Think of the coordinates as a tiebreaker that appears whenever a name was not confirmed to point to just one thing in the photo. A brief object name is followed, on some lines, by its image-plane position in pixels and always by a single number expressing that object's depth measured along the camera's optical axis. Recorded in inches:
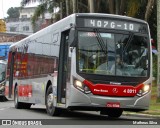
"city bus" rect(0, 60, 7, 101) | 1332.4
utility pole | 946.1
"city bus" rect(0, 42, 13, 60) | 1720.8
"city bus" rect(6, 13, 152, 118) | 598.2
